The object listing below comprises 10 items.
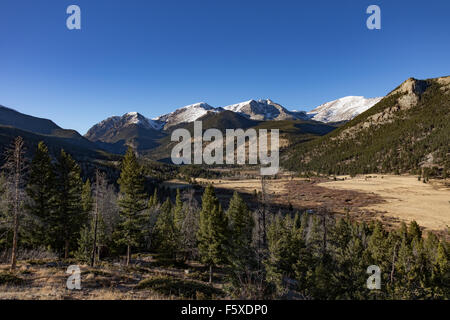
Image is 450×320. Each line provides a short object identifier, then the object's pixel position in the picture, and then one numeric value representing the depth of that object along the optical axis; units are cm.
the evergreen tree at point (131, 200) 2681
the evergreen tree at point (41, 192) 2552
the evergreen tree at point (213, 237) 2847
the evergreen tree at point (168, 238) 3469
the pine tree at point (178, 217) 3994
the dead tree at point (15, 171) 1759
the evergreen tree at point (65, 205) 2609
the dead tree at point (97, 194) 2381
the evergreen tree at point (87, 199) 3528
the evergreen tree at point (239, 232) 2009
